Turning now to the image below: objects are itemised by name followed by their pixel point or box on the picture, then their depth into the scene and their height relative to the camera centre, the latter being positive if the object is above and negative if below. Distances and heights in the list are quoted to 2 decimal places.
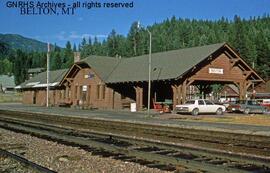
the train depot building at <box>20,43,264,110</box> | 42.61 +2.91
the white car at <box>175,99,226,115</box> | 38.25 -0.42
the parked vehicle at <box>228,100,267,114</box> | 43.50 -0.46
